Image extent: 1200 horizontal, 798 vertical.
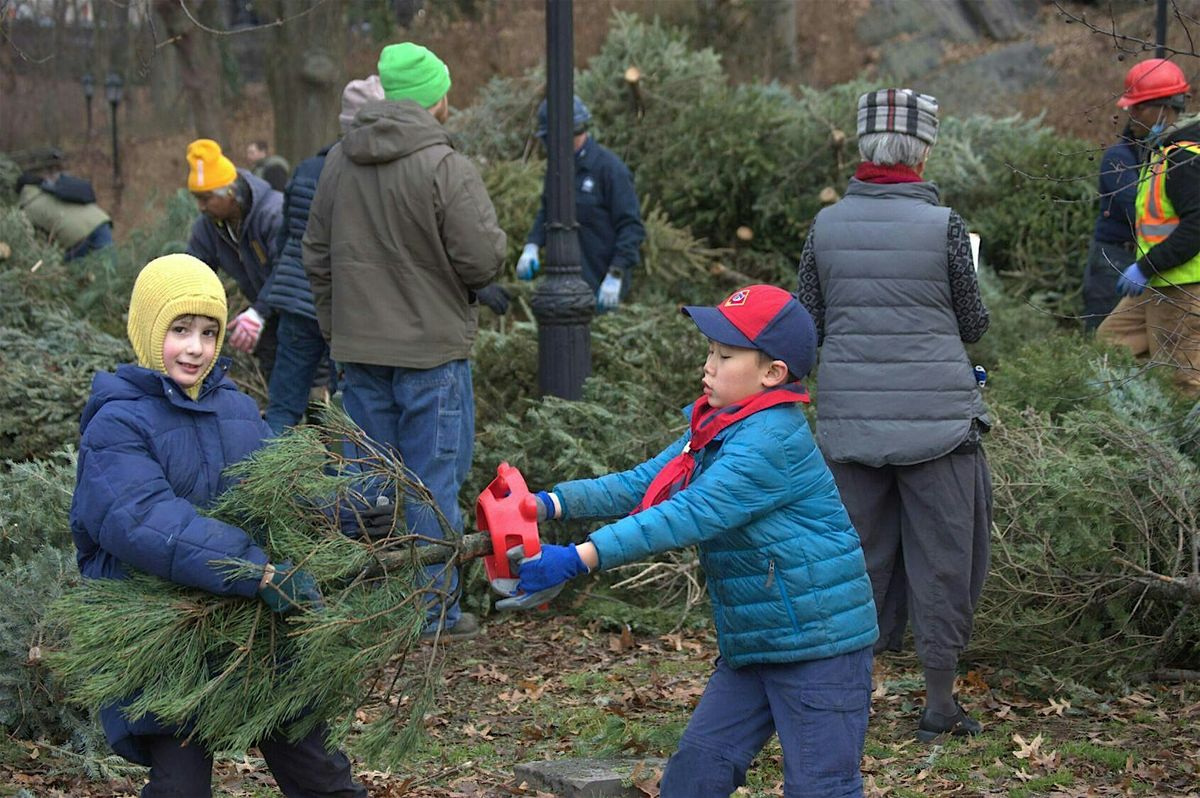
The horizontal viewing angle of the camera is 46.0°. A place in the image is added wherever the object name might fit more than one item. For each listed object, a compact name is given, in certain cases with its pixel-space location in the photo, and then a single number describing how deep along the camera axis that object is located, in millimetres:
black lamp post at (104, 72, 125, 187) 25203
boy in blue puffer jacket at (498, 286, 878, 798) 3289
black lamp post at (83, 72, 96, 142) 29031
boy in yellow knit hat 3281
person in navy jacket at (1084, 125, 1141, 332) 7320
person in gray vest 4727
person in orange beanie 7094
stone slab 4309
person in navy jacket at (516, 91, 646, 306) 8258
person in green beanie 5789
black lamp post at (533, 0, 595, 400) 7184
